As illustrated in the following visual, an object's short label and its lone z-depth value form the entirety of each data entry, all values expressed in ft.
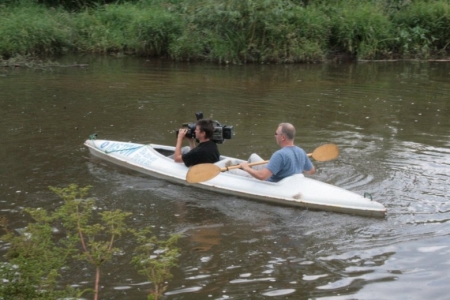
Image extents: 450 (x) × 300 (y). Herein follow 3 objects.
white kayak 26.96
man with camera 29.66
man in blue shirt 28.02
